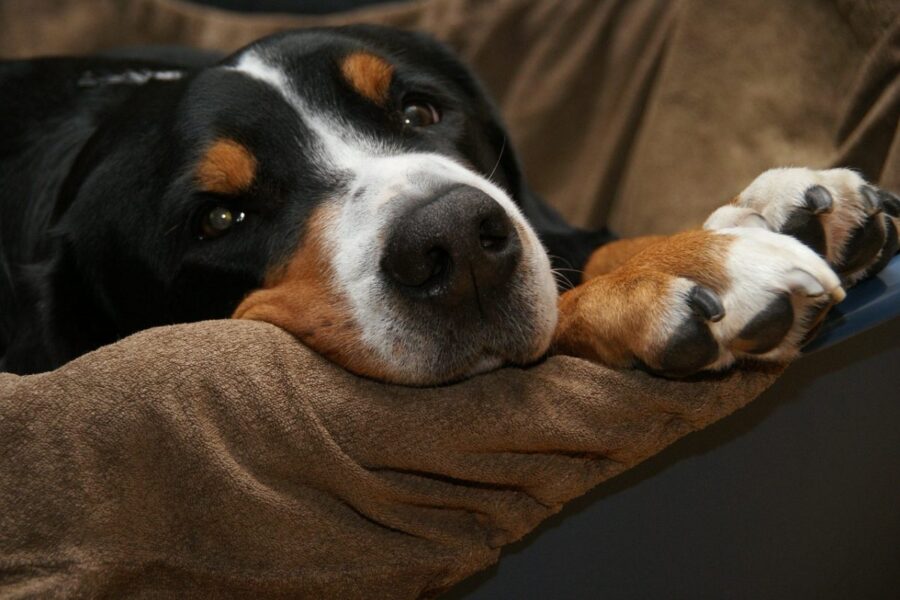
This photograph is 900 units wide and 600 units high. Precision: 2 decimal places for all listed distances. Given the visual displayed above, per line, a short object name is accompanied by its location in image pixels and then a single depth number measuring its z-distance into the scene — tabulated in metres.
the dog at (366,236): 0.66
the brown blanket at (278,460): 0.65
